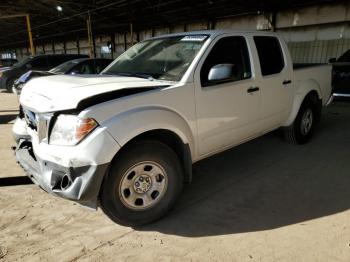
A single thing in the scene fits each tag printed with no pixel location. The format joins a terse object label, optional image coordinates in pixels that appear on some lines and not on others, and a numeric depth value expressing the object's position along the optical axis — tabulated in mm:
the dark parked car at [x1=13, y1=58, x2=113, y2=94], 10788
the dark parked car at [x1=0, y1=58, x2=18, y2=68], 24369
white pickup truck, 2762
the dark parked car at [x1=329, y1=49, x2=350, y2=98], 8699
